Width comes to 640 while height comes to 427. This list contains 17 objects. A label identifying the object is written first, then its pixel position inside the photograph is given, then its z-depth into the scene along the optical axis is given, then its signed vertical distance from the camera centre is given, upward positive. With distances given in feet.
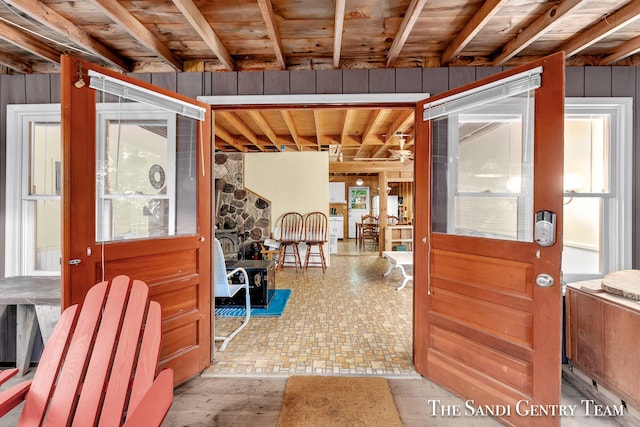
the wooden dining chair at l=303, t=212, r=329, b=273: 17.75 -1.42
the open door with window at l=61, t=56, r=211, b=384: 4.75 +0.20
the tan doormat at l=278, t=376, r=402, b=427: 5.12 -3.91
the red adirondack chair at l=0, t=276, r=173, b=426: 3.63 -2.13
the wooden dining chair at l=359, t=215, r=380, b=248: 26.37 -2.15
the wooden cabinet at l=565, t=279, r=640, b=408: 4.76 -2.44
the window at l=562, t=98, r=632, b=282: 6.61 +0.76
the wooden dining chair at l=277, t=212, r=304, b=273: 17.54 -1.56
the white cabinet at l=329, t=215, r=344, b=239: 26.40 -1.08
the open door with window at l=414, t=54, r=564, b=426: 4.53 -0.64
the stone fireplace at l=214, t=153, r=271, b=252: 18.45 +0.37
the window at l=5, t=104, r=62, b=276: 7.07 +0.54
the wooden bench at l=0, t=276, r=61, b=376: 5.87 -2.15
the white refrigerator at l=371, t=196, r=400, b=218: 35.58 +0.73
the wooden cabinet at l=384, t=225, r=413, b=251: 20.88 -1.89
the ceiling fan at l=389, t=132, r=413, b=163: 15.04 +3.24
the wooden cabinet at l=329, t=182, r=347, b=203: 31.55 +2.07
